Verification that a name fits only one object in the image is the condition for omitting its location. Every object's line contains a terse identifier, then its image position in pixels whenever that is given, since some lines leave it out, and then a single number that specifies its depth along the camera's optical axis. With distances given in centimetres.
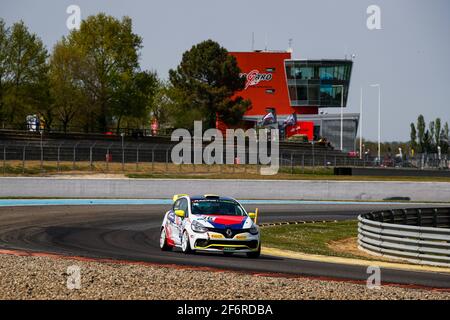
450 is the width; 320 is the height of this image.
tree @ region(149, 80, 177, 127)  10082
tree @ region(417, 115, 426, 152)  13473
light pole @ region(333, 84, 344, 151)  10075
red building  10075
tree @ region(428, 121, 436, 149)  13775
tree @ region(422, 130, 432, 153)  13088
